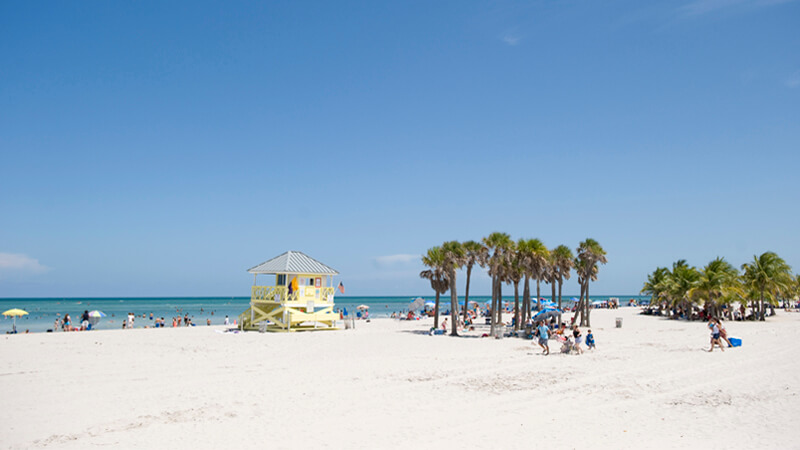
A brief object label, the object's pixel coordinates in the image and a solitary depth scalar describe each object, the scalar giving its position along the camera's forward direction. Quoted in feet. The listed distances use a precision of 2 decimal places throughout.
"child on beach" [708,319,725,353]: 72.86
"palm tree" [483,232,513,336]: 100.32
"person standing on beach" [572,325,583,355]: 71.25
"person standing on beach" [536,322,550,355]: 71.77
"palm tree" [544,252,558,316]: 143.10
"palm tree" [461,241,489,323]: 101.81
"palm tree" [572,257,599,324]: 121.29
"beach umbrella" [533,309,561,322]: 100.40
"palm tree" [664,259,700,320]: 145.48
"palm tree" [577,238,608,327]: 121.80
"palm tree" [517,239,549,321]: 99.45
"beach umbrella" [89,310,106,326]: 135.13
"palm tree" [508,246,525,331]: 102.22
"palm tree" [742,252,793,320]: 146.41
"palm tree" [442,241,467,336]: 100.68
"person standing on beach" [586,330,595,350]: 74.74
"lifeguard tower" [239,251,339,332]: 113.60
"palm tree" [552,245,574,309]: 119.65
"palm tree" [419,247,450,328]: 105.40
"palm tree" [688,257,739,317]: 133.90
